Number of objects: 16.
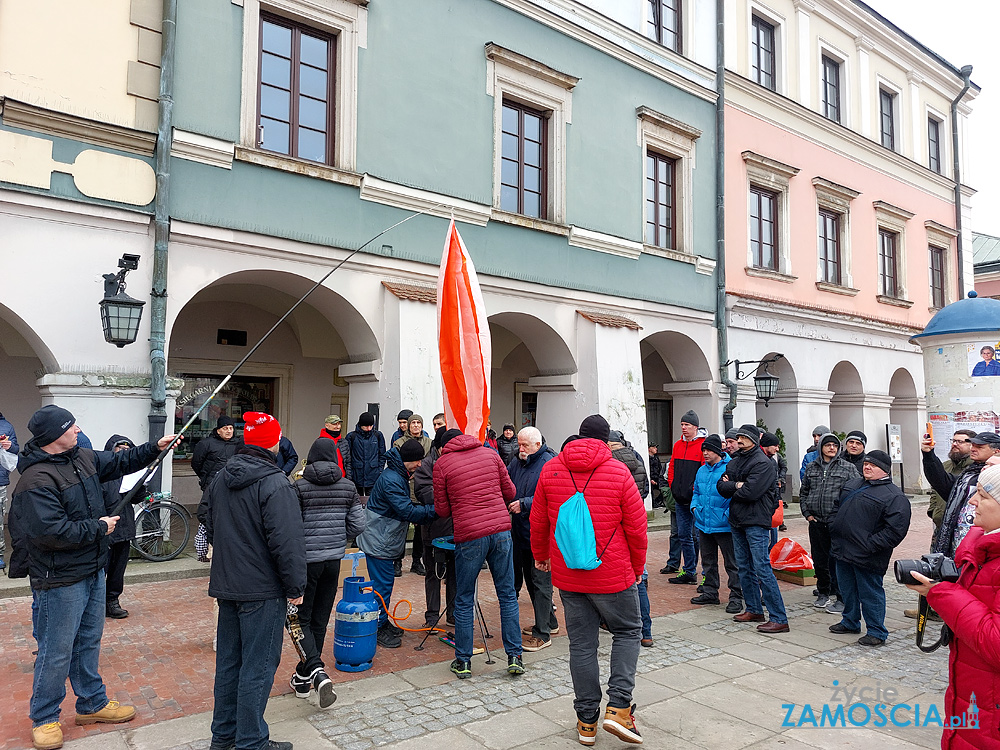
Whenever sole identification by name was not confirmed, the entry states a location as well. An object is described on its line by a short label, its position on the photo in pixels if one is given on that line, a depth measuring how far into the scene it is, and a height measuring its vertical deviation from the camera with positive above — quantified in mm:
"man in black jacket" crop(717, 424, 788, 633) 6566 -855
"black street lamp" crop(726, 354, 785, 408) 14523 +823
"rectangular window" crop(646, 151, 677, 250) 14477 +4534
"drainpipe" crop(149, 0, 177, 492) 8500 +2240
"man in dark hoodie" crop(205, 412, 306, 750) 3725 -835
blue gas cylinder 5164 -1472
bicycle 8398 -1290
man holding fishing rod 3918 -679
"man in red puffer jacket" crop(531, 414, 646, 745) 4172 -918
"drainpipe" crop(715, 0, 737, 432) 15039 +4034
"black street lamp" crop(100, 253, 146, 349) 7859 +1136
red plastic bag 8500 -1533
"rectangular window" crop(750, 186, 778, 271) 16297 +4508
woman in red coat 2586 -704
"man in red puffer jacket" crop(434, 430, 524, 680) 5246 -775
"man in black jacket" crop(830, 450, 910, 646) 6027 -891
